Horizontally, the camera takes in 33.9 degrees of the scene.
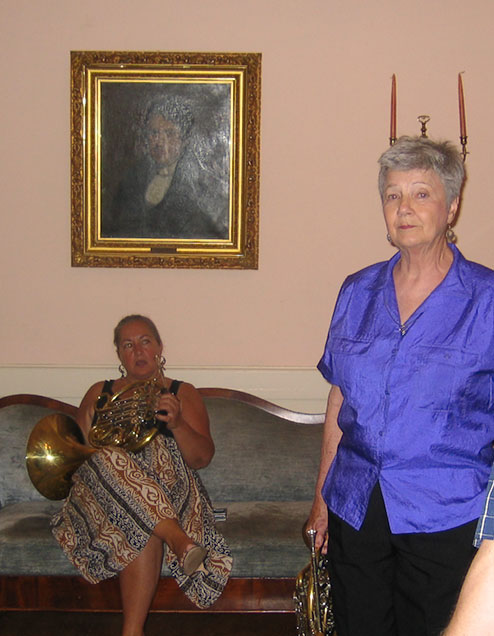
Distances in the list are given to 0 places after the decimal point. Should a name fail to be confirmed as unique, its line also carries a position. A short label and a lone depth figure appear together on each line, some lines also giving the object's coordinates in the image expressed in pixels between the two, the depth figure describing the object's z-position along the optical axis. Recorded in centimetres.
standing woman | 172
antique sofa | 286
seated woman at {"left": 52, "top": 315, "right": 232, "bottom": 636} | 272
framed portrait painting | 354
